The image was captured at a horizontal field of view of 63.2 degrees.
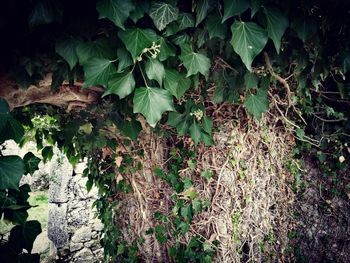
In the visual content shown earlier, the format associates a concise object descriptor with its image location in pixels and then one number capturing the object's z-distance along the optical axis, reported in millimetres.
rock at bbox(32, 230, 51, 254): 6007
